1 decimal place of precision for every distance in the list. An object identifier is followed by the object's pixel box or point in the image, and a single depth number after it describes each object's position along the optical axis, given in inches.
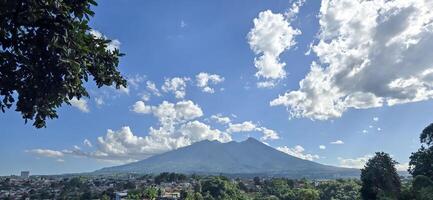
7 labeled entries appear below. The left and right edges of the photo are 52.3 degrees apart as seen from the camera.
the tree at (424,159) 1470.6
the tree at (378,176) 1494.8
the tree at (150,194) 3085.6
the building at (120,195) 3384.8
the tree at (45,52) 220.5
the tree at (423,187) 1087.2
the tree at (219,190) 3199.1
